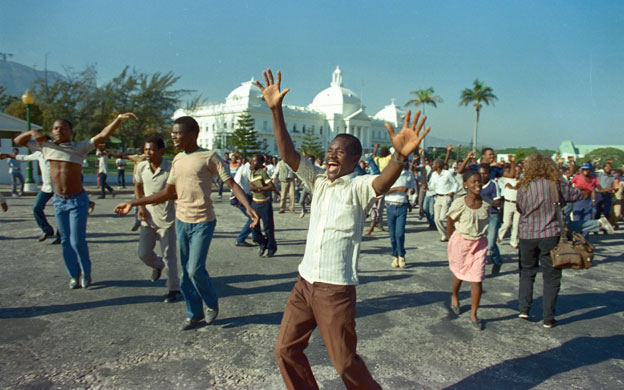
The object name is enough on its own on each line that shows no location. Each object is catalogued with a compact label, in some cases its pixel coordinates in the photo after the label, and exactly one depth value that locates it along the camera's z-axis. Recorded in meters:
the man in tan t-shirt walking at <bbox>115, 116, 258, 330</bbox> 4.07
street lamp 15.93
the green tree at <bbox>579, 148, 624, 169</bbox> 44.16
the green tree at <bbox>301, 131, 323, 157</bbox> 65.51
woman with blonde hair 4.57
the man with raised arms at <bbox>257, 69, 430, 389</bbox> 2.47
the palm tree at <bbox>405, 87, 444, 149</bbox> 69.62
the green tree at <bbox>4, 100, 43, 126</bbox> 36.10
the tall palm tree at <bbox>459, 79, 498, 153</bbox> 56.31
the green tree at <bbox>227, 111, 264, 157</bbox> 54.38
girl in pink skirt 4.54
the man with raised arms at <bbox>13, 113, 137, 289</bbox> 5.20
